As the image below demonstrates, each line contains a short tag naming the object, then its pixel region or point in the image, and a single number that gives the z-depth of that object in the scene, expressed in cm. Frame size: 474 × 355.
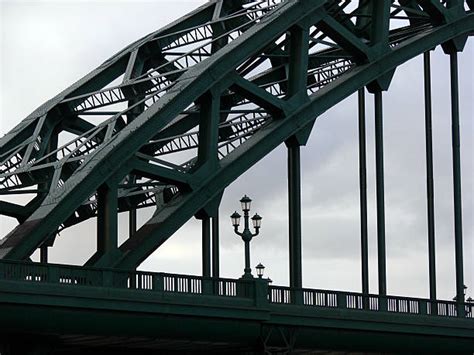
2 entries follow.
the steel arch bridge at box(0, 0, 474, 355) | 5747
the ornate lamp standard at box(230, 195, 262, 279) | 5741
